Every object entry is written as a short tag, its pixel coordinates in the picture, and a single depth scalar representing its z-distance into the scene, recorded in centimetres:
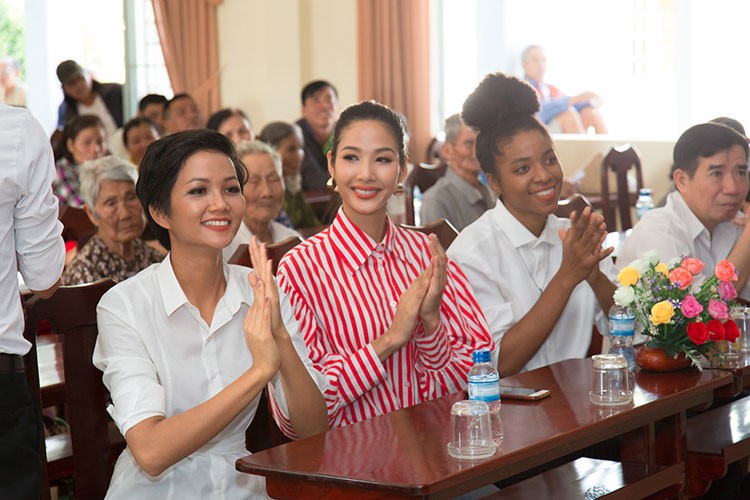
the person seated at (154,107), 785
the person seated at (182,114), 740
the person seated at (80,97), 799
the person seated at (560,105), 787
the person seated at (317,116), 694
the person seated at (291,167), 485
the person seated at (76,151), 577
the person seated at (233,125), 570
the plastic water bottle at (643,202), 505
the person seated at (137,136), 623
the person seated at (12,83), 1100
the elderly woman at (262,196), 388
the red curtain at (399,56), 829
